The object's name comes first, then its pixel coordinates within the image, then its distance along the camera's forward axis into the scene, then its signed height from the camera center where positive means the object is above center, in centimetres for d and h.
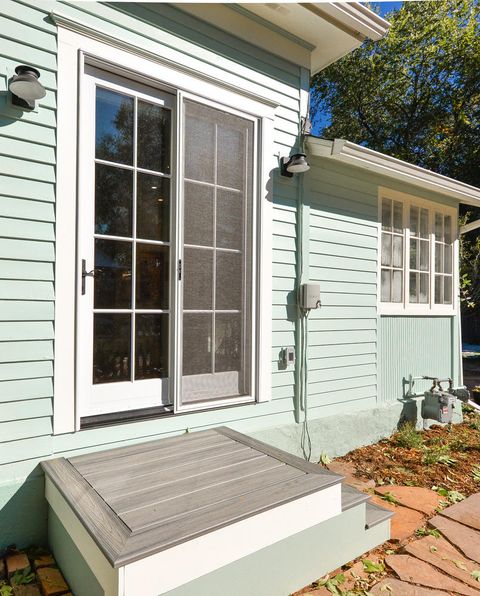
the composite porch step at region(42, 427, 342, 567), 149 -89
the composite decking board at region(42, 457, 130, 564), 142 -88
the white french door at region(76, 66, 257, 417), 235 +31
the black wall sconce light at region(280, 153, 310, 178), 302 +103
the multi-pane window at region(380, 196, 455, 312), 421 +49
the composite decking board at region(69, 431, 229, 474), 208 -89
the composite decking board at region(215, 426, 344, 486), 202 -91
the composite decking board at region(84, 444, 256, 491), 189 -89
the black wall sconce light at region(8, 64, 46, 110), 196 +106
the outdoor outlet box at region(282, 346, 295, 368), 318 -48
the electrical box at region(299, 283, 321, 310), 318 +2
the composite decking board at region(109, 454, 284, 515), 170 -89
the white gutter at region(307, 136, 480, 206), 327 +125
